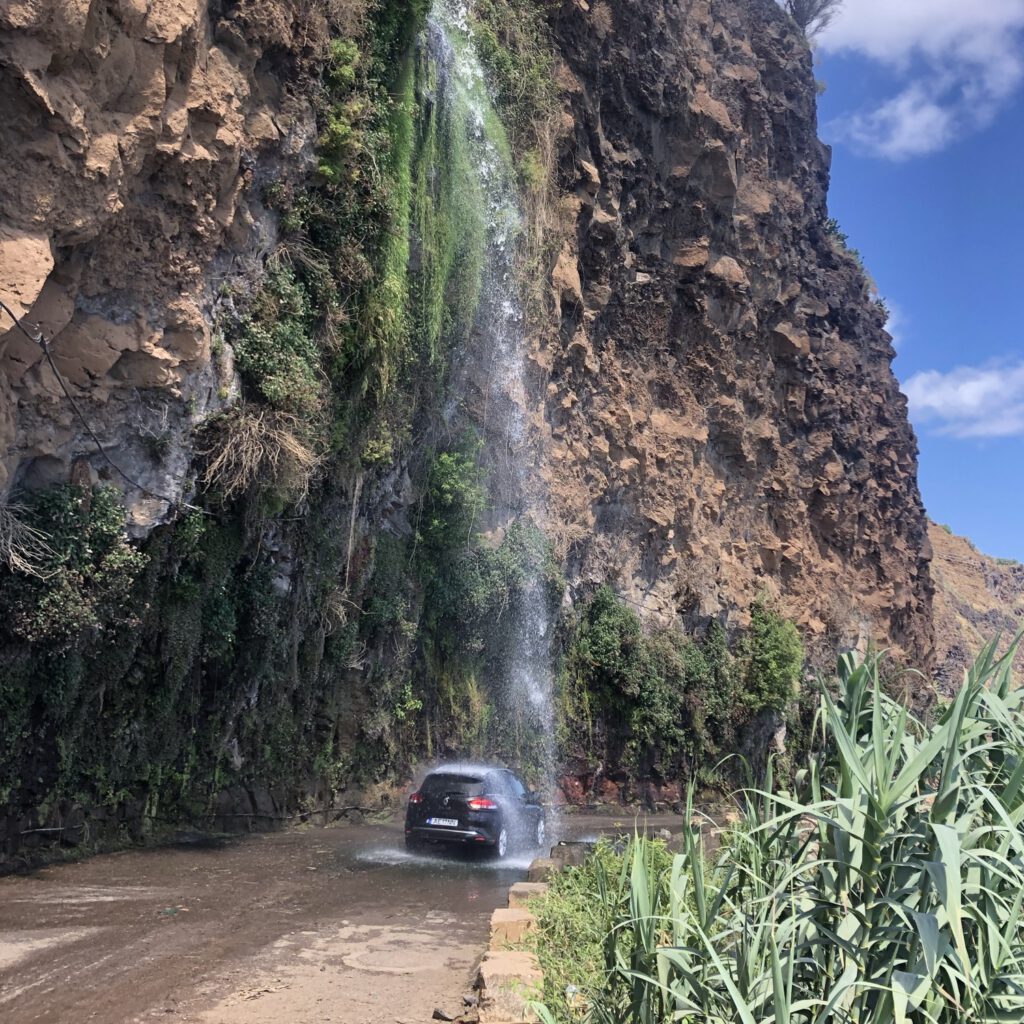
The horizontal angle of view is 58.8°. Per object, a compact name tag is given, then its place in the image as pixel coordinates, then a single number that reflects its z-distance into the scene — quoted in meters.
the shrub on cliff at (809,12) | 41.06
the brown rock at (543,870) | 8.61
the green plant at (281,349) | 11.98
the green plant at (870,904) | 3.21
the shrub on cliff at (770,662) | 27.97
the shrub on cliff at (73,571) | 9.27
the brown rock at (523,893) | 7.61
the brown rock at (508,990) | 5.40
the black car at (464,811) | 12.25
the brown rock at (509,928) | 6.69
